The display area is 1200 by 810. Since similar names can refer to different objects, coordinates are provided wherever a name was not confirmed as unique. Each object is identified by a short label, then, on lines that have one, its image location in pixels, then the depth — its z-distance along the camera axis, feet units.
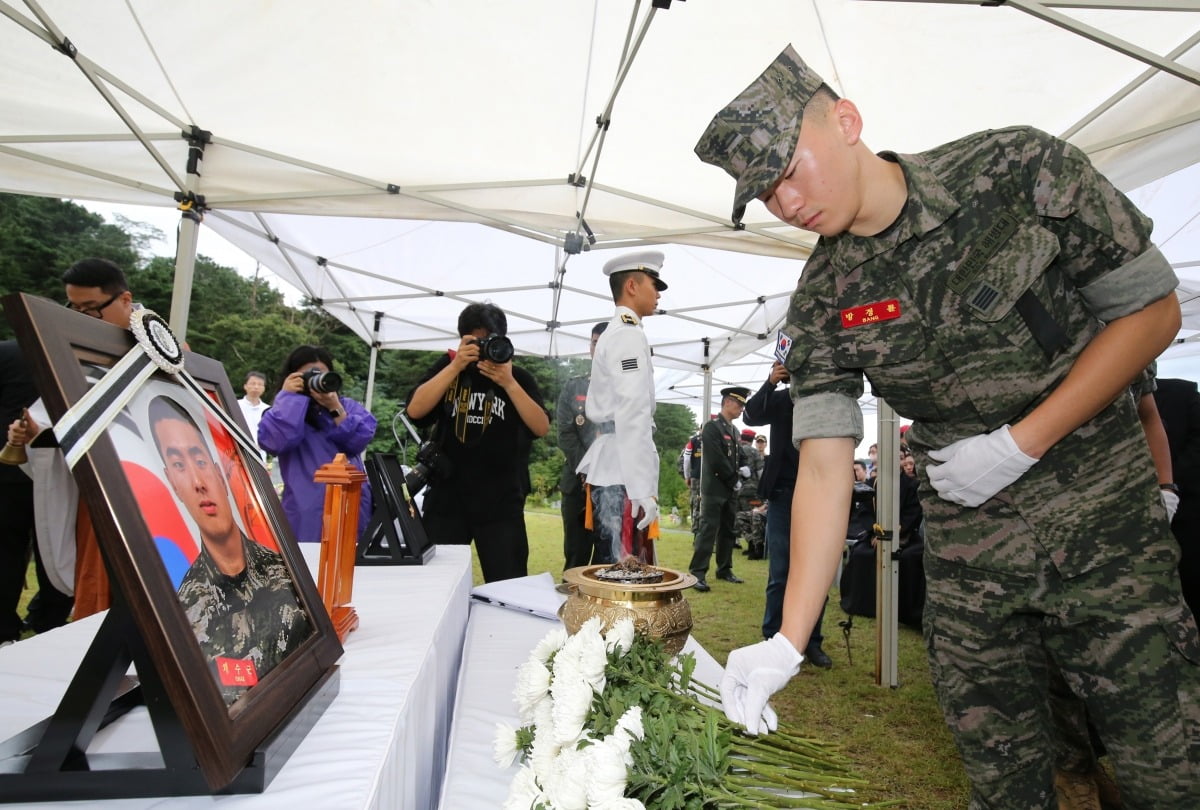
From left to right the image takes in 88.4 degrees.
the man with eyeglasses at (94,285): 7.86
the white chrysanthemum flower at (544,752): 2.53
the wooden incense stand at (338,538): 3.86
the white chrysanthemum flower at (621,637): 3.26
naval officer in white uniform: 11.05
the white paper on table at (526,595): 6.61
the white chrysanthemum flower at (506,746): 2.97
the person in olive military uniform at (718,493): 22.40
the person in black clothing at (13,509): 9.82
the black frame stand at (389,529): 6.60
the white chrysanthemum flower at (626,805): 1.99
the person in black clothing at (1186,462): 8.37
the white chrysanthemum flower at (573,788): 2.14
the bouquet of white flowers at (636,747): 2.15
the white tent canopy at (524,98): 10.70
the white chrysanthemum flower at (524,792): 2.32
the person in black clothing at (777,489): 14.17
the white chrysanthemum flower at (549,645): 3.50
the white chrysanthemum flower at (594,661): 2.83
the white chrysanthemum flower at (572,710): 2.57
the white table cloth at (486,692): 3.02
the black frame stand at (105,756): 1.88
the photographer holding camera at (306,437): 9.80
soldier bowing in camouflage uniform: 3.59
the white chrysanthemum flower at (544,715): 2.93
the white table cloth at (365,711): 2.18
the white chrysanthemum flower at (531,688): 3.10
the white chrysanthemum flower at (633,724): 2.32
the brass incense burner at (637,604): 4.27
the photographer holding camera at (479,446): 9.29
